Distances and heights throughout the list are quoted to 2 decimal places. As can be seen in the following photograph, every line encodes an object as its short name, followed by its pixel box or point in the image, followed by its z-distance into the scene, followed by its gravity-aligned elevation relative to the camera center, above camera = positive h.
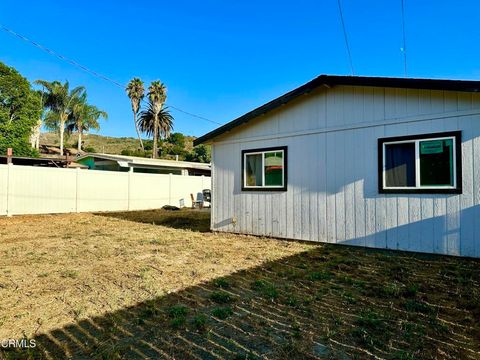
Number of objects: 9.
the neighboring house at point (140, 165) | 17.75 +1.41
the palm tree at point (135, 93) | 33.62 +10.21
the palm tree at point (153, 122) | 33.19 +7.14
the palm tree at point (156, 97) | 32.41 +9.54
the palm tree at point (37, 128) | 29.75 +5.87
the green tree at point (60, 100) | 32.12 +9.30
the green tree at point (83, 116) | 34.69 +8.12
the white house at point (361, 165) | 5.27 +0.46
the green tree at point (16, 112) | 25.06 +6.48
